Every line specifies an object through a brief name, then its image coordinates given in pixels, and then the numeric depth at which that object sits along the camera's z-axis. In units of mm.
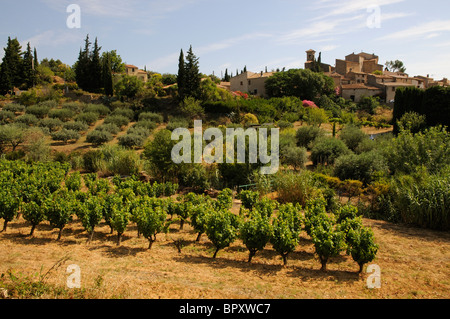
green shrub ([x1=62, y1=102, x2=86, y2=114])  35094
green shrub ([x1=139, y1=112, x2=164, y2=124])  34212
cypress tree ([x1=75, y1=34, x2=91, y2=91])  44688
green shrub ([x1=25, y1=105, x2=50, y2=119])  32469
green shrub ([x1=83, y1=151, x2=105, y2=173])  19741
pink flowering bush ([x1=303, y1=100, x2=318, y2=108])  44912
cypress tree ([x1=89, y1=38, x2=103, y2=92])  43906
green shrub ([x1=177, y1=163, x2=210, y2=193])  16047
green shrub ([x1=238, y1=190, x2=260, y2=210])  12216
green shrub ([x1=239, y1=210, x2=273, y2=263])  7816
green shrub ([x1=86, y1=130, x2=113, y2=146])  26438
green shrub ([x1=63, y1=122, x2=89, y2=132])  29141
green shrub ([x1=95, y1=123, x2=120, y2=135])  28812
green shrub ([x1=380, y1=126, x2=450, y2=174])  13406
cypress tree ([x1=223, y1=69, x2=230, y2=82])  73512
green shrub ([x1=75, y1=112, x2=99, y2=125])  32031
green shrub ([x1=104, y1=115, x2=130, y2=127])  31755
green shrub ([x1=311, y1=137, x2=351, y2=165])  19812
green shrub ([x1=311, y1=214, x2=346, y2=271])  7355
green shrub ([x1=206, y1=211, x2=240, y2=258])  8156
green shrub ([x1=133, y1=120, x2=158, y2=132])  31281
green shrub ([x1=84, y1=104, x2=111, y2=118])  35031
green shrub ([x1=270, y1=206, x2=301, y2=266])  7660
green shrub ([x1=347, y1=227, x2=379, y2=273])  7156
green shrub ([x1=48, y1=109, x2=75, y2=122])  32250
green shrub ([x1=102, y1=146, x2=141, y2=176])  18281
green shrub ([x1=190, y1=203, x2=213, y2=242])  8992
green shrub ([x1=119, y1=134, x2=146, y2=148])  25641
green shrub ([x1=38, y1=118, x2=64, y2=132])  29578
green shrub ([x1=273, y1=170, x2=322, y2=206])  13094
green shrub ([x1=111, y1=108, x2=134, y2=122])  34812
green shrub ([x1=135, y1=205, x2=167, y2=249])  8602
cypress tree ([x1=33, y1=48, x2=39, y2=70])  52156
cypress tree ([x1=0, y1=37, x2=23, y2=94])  40406
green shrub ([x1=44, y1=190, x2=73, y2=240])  9300
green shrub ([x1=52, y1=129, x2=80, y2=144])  26594
